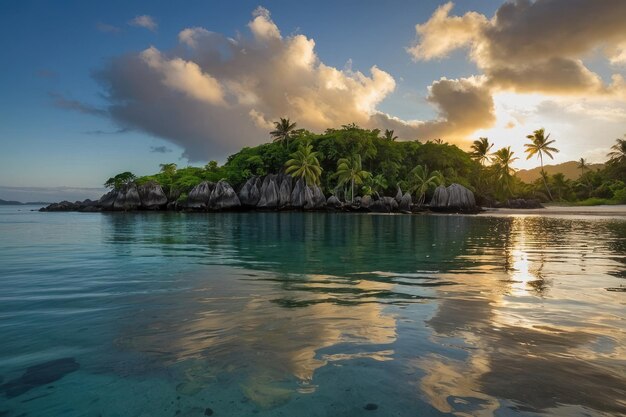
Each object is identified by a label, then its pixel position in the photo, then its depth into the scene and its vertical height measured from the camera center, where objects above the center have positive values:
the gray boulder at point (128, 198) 75.56 +1.72
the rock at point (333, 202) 67.00 +0.55
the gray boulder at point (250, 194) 71.19 +2.31
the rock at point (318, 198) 67.62 +1.40
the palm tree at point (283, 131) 78.88 +16.16
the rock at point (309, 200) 67.75 +1.04
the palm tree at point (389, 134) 85.88 +16.81
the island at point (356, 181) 67.31 +5.03
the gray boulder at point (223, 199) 69.56 +1.32
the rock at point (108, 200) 78.06 +1.41
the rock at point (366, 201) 66.50 +0.79
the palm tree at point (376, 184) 69.57 +4.12
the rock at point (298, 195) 68.44 +2.01
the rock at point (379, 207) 65.88 -0.31
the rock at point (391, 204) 66.12 +0.22
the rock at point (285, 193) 69.62 +2.43
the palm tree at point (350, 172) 66.75 +6.15
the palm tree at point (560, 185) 77.94 +4.21
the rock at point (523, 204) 68.44 +0.13
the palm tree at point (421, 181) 69.22 +4.67
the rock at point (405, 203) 65.79 +0.38
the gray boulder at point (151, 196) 75.62 +2.12
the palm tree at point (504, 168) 77.50 +7.94
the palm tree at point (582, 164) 90.44 +10.06
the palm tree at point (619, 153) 69.81 +9.96
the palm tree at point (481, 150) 82.75 +12.44
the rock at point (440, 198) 65.19 +1.28
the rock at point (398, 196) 67.06 +1.69
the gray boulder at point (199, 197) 69.88 +1.74
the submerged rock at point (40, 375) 3.73 -1.86
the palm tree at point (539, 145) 74.81 +12.37
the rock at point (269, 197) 69.81 +1.69
